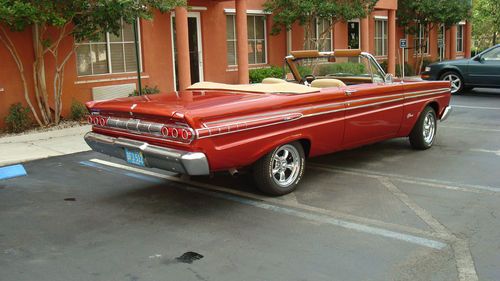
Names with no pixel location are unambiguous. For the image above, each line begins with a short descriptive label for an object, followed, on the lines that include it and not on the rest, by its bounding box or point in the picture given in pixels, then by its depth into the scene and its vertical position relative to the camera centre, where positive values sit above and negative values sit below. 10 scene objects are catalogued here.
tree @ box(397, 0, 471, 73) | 20.81 +1.87
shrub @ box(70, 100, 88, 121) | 11.35 -0.76
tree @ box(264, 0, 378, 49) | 15.45 +1.57
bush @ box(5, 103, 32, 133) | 10.34 -0.77
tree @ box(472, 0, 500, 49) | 27.82 +2.17
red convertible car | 4.91 -0.55
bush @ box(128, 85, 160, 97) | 12.60 -0.41
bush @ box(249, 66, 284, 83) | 15.18 -0.15
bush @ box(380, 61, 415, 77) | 21.41 -0.27
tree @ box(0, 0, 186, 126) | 9.13 +0.95
